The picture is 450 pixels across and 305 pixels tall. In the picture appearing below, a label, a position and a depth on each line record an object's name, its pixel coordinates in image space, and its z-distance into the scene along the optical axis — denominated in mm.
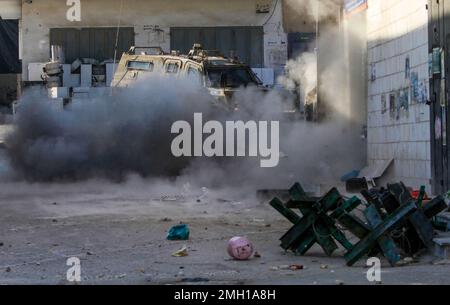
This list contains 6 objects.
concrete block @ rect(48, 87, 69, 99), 20000
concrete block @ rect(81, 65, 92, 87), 30212
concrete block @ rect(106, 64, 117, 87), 29703
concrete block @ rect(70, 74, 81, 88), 30016
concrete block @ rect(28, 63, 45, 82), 30484
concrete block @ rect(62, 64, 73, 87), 30031
